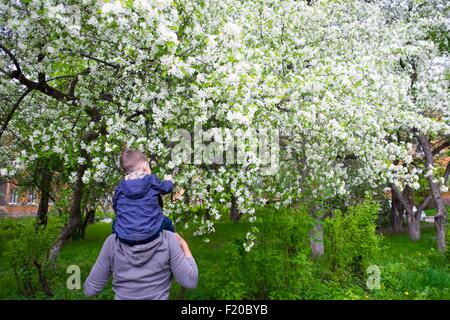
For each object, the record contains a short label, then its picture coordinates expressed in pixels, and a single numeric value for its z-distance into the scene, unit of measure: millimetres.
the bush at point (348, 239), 6695
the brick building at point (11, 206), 41100
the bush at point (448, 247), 8828
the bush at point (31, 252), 6770
